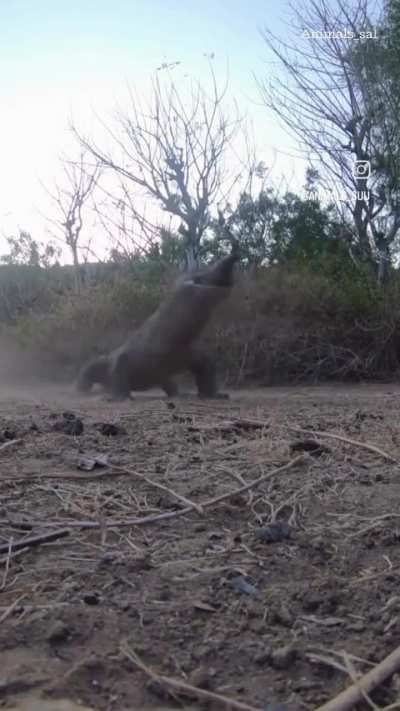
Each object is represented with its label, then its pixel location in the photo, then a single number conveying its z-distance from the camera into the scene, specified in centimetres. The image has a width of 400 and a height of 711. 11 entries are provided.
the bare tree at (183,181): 2075
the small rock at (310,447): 458
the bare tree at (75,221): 2278
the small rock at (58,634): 232
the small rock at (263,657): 221
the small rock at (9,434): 527
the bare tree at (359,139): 1780
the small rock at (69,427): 541
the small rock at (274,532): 309
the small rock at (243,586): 262
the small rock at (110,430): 550
